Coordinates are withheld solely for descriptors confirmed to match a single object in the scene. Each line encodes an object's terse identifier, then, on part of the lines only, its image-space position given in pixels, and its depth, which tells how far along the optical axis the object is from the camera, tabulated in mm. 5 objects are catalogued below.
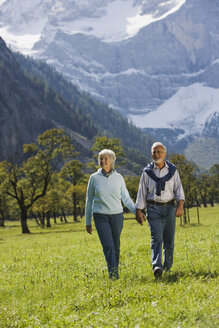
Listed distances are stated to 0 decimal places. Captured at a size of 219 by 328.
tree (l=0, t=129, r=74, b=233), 51188
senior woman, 9633
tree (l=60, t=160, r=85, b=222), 73062
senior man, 9453
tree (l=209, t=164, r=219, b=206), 114500
